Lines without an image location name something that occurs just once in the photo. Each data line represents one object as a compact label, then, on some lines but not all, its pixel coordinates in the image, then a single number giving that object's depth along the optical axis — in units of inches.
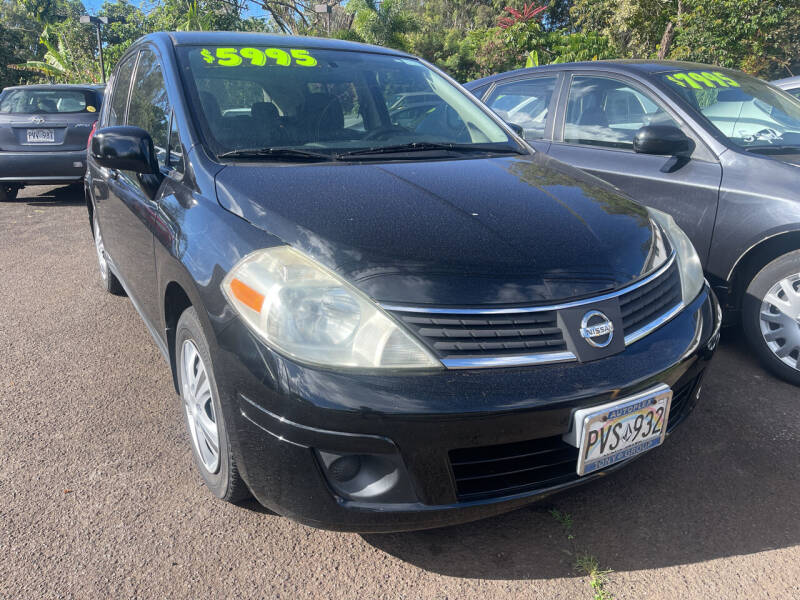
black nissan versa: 64.0
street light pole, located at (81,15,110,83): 655.8
